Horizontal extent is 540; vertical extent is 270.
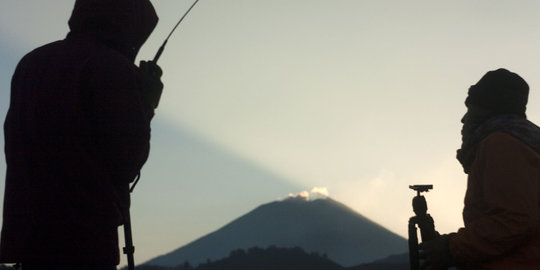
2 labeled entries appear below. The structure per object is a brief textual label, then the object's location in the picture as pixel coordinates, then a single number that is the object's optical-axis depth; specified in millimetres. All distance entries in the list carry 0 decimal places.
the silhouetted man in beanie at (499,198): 4160
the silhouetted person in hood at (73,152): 3074
